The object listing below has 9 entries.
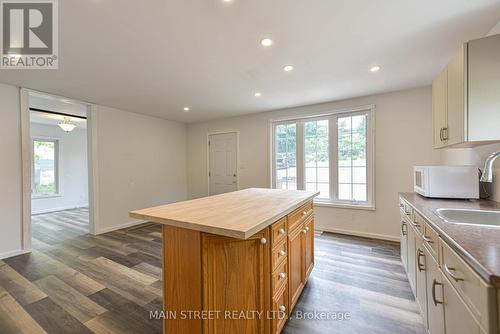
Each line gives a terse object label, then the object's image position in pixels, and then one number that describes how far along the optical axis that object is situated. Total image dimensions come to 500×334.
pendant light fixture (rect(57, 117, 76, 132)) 4.68
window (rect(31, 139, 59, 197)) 5.63
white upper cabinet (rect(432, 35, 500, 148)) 1.46
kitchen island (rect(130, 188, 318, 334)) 1.21
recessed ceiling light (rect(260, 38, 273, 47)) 1.95
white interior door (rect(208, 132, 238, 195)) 5.05
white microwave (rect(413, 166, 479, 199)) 1.99
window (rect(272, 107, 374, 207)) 3.64
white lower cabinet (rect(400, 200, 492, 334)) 0.76
